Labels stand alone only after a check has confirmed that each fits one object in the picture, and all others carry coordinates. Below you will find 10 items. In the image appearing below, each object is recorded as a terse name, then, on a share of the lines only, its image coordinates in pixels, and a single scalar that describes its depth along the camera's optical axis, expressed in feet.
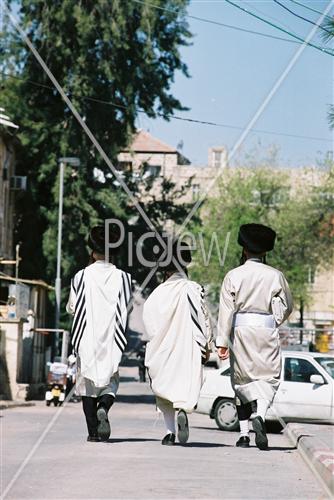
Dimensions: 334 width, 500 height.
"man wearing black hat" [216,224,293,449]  31.58
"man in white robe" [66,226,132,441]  33.60
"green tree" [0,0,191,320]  132.67
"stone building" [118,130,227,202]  141.38
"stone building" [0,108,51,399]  120.47
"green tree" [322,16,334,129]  31.48
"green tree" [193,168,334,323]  209.15
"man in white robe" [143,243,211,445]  33.78
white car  77.56
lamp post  131.34
